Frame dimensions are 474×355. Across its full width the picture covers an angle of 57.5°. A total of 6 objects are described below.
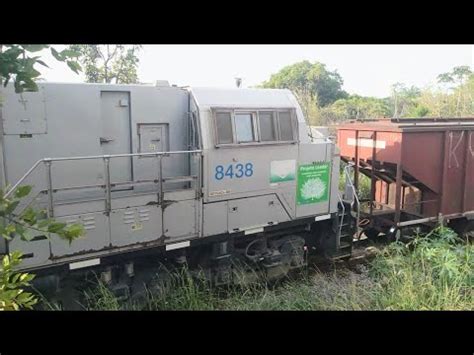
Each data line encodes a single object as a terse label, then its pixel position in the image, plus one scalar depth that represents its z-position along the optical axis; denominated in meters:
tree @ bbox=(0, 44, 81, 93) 1.65
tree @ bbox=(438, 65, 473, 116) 25.11
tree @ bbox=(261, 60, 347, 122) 37.38
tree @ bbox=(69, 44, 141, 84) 16.11
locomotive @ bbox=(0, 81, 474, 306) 5.93
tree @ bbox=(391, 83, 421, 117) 30.10
